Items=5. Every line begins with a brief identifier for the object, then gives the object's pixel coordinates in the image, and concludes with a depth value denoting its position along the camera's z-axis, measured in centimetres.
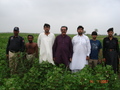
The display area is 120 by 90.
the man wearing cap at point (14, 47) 429
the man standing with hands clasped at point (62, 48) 394
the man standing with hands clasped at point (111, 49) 420
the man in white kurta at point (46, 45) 400
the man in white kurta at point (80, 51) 406
